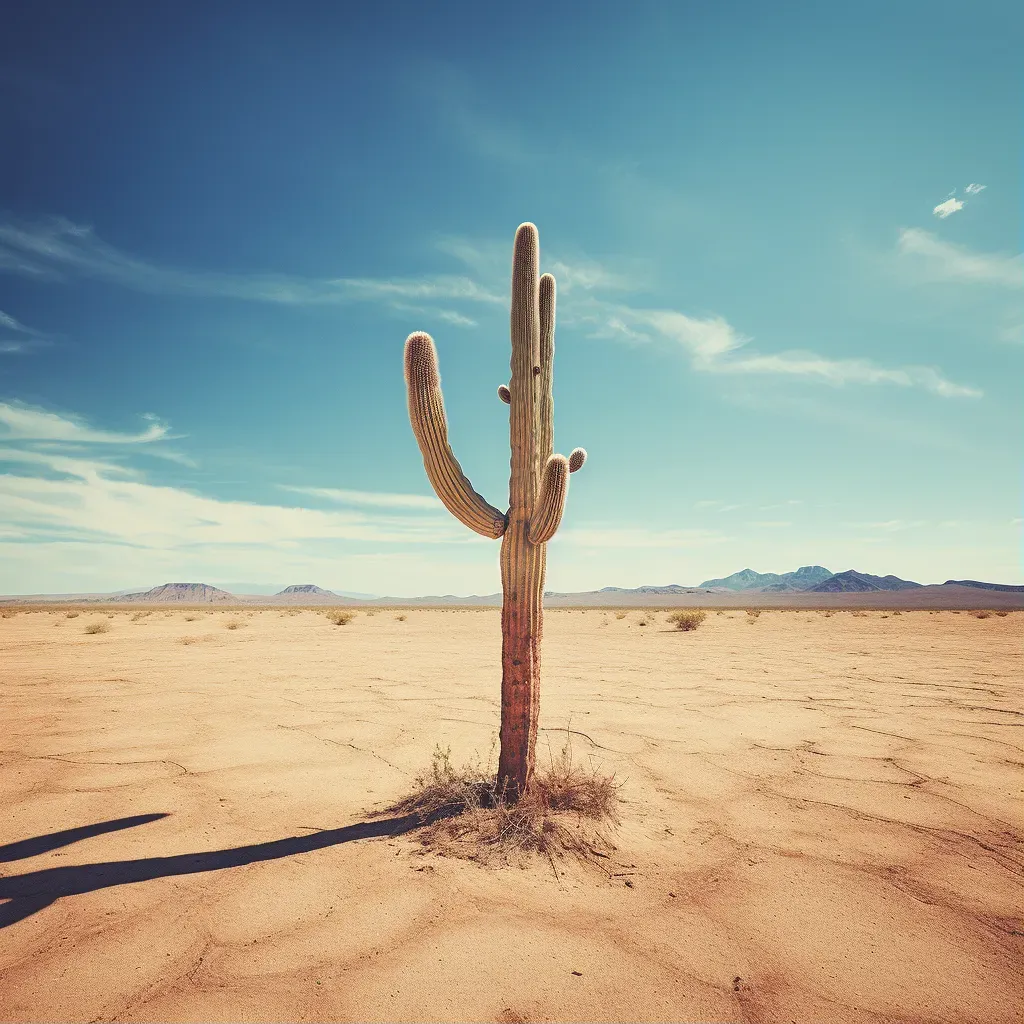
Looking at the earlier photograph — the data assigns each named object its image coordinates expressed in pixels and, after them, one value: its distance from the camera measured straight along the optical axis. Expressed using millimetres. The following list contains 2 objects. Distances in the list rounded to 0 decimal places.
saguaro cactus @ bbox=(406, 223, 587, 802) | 4031
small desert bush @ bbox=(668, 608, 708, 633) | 21634
